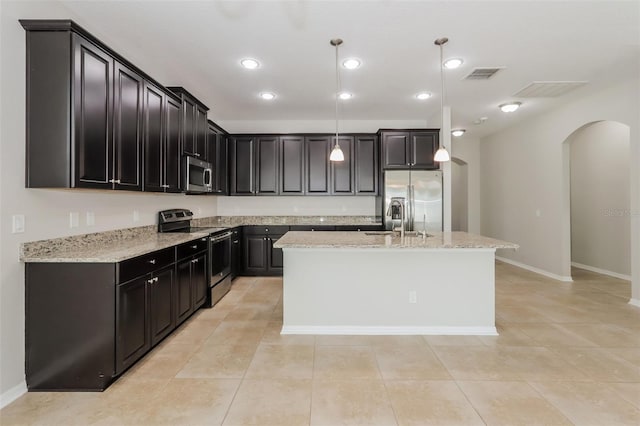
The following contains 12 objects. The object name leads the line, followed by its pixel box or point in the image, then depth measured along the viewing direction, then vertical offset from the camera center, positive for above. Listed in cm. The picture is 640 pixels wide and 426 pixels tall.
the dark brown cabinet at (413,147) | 532 +111
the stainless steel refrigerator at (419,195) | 500 +31
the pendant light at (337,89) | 301 +160
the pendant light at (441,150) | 301 +65
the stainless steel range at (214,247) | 393 -41
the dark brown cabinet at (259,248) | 549 -55
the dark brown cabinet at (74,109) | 214 +75
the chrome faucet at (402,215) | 326 +0
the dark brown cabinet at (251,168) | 564 +82
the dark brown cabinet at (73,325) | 217 -72
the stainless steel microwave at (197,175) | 379 +51
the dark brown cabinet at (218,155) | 469 +94
